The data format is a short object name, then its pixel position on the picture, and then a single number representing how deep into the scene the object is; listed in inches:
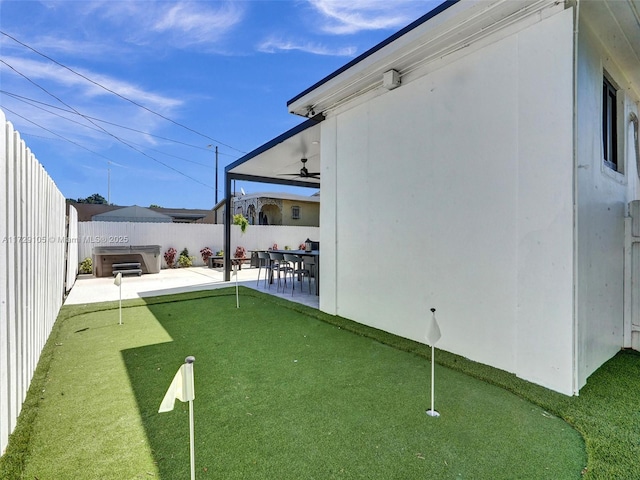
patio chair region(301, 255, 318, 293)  261.2
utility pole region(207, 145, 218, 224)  906.4
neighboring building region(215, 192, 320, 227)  696.4
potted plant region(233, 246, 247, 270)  532.2
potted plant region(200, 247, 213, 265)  504.7
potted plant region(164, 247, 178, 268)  472.4
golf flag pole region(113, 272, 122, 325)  190.2
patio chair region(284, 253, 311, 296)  285.6
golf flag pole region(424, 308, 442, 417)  90.7
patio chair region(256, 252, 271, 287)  324.2
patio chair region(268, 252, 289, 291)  301.7
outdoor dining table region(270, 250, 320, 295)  260.8
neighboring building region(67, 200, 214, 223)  700.0
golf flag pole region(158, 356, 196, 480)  53.5
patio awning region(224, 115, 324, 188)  242.1
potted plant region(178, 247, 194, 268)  483.8
